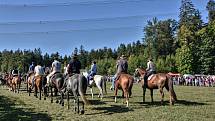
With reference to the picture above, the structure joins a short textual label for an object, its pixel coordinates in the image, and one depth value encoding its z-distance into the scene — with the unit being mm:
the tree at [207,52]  100625
